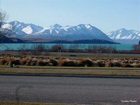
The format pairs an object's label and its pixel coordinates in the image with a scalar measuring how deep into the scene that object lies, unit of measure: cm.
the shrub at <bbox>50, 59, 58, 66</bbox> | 4325
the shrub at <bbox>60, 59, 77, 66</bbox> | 4338
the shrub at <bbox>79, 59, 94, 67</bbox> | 4381
